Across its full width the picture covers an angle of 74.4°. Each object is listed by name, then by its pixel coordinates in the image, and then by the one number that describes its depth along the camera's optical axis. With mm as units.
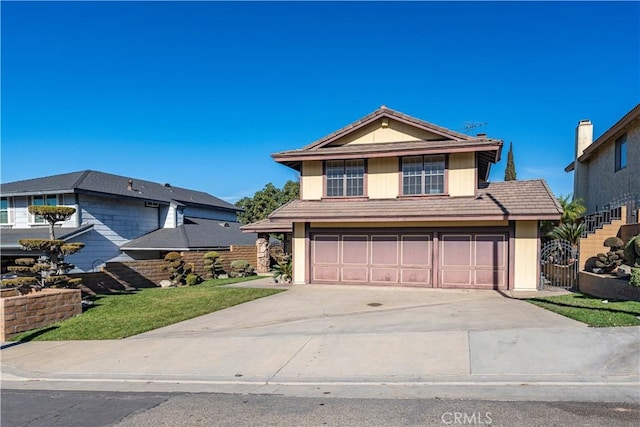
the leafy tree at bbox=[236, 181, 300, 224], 53319
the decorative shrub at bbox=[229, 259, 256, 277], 23281
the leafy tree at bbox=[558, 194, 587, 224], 19767
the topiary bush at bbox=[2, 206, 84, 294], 12266
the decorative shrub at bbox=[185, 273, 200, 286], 19969
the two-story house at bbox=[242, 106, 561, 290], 14992
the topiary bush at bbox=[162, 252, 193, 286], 20402
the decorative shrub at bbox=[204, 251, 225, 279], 22391
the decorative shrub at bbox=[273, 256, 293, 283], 18422
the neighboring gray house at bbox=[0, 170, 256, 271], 22659
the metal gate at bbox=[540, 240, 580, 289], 14789
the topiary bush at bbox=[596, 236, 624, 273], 13445
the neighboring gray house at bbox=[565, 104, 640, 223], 16828
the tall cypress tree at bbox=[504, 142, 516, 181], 42250
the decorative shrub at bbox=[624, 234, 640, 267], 11267
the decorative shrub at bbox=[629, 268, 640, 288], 9992
